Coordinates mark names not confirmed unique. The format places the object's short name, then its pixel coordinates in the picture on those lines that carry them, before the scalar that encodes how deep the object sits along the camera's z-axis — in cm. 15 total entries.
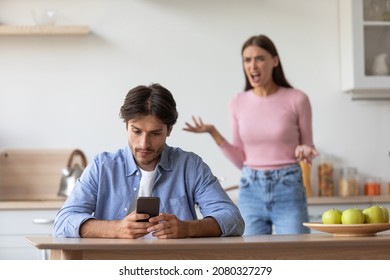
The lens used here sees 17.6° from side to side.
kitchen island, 310
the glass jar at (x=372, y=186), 696
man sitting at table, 379
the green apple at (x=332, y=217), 360
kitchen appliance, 669
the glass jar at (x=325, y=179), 688
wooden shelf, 673
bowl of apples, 347
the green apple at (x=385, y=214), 360
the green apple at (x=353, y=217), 352
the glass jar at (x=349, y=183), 688
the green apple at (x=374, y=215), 355
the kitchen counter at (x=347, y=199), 654
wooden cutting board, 696
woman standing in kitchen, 505
